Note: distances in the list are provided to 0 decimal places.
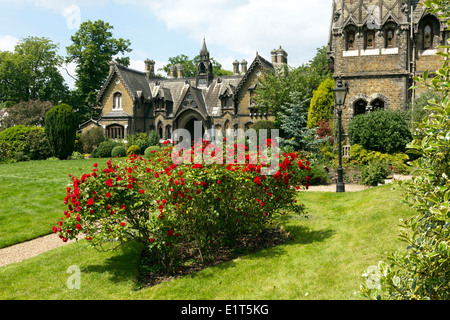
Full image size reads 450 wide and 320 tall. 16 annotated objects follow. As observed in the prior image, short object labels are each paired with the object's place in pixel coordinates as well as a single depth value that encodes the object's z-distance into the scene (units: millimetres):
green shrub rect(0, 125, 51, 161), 30781
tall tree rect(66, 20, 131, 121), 51656
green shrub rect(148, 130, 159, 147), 41594
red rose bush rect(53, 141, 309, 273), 7594
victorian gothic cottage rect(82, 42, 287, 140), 42938
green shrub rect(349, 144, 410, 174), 19375
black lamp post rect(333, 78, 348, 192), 14906
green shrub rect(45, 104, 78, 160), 31500
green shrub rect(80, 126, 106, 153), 40062
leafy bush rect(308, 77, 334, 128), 27227
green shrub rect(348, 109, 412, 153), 20406
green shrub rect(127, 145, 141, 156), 36316
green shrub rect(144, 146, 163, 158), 34375
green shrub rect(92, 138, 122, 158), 36250
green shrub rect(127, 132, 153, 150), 40438
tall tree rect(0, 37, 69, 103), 51094
